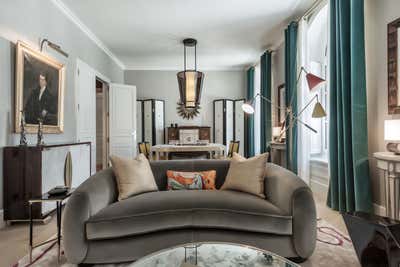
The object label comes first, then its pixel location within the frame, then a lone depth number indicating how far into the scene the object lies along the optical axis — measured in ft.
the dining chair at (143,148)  15.66
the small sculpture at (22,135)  9.09
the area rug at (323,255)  6.06
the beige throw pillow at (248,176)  7.38
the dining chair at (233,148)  16.10
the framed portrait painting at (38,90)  9.17
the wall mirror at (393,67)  8.08
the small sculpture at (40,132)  9.51
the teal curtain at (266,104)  18.79
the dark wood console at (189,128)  23.66
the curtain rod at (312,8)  12.12
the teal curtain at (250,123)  23.04
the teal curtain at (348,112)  9.09
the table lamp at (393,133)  6.81
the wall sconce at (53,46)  10.75
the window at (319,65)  13.79
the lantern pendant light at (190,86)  14.70
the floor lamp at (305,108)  10.12
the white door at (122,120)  20.17
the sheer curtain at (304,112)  13.61
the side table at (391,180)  7.06
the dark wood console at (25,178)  8.77
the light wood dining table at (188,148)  14.64
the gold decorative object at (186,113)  24.77
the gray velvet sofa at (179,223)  5.68
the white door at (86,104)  14.33
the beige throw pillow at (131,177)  7.23
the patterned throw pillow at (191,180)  7.98
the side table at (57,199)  6.00
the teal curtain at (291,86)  14.17
